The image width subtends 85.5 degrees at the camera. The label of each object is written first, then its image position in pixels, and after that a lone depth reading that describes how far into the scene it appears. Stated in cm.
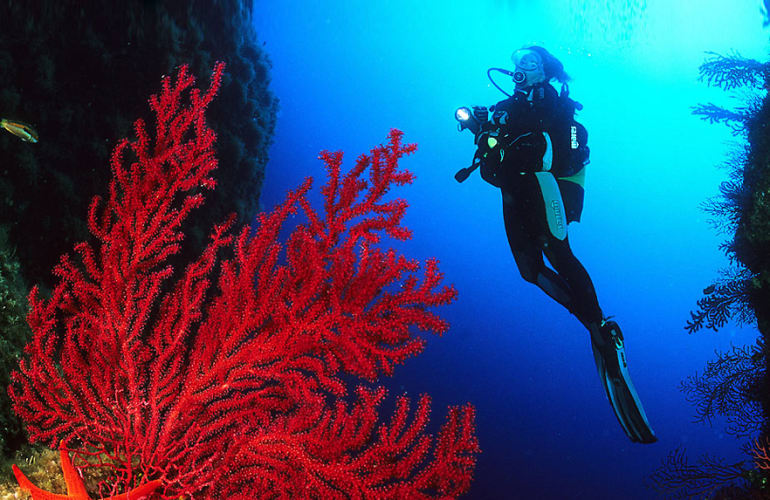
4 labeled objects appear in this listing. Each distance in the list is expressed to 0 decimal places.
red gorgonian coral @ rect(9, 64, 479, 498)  219
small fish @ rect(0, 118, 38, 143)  266
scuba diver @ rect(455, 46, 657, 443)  412
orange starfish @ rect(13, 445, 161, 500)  157
